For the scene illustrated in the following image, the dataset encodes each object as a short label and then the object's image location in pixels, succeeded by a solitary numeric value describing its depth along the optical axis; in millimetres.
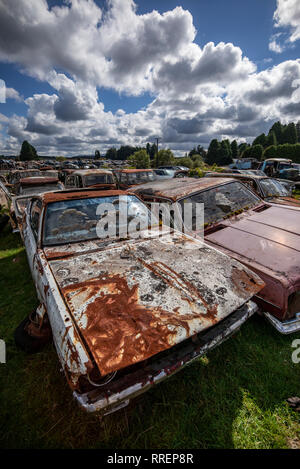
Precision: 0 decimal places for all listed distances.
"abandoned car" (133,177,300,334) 2004
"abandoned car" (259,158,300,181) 13143
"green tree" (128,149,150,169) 37906
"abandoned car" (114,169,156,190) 8211
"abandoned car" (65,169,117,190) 7051
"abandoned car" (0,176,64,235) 5457
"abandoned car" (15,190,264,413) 1201
